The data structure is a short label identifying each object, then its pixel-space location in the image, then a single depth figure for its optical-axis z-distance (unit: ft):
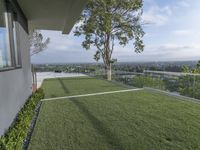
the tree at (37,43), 39.81
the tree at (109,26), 32.42
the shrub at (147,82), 20.15
